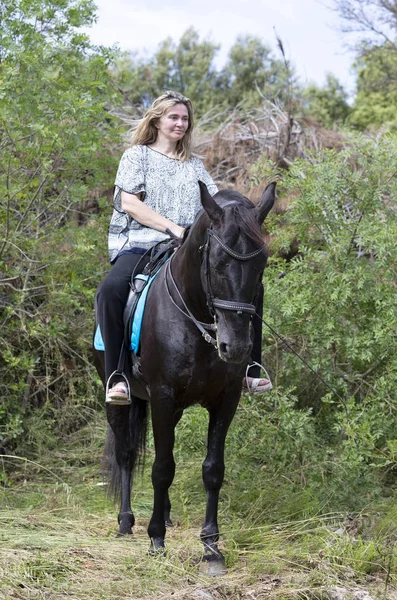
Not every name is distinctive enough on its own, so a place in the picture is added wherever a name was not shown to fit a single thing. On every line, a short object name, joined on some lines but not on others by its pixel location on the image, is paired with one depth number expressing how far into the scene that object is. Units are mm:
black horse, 7703
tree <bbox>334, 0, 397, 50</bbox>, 50094
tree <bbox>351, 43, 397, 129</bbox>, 51516
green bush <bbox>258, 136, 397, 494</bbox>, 11672
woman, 9875
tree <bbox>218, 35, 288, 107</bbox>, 60469
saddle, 9648
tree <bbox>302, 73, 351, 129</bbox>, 57187
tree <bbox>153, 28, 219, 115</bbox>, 61156
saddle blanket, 9578
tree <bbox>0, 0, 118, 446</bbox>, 13437
